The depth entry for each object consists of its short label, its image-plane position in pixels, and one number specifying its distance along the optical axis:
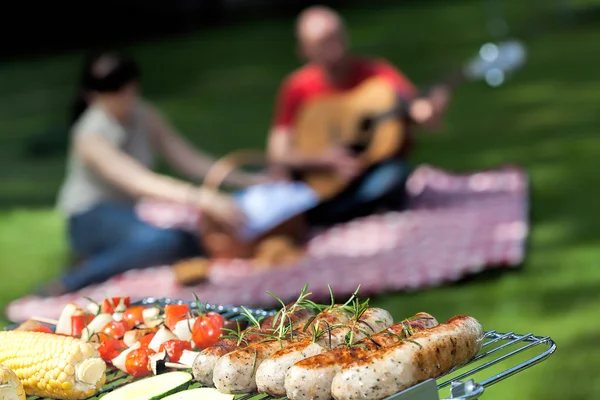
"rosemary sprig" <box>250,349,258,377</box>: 2.79
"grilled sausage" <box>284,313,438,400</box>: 2.62
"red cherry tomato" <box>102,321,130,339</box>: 3.37
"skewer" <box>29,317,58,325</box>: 3.53
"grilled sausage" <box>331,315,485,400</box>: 2.57
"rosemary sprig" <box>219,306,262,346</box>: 2.97
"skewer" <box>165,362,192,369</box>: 3.05
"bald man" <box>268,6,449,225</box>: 7.86
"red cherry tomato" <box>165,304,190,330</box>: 3.42
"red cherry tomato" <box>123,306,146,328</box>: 3.50
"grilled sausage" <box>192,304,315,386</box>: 2.88
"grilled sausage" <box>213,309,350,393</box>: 2.76
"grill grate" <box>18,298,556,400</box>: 2.55
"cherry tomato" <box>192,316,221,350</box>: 3.25
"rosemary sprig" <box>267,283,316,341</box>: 2.94
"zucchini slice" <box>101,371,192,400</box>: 2.83
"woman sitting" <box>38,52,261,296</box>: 7.06
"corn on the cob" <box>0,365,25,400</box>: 2.80
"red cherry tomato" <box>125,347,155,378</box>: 3.16
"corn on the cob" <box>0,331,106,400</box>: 2.97
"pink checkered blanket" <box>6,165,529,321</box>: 6.45
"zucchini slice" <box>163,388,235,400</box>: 2.75
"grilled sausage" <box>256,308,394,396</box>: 2.71
